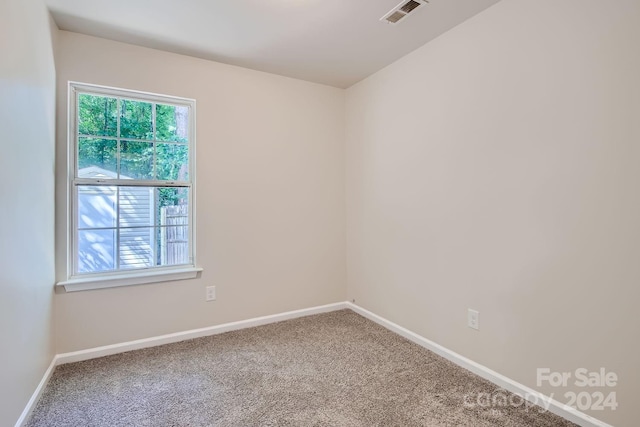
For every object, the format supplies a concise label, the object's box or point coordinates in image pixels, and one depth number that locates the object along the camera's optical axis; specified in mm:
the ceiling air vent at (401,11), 2010
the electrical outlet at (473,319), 2180
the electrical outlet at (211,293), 2834
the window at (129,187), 2422
